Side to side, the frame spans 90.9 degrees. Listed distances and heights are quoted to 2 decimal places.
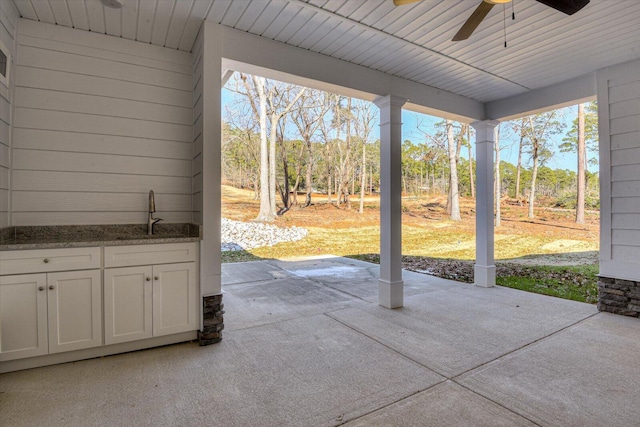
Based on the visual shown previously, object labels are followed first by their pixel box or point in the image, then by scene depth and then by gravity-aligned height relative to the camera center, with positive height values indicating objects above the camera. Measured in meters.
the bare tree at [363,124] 14.38 +4.02
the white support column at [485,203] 4.68 +0.11
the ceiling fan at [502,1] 1.98 +1.32
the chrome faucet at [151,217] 2.89 -0.04
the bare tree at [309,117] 13.56 +4.17
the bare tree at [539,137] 11.68 +2.80
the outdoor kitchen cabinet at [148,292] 2.43 -0.64
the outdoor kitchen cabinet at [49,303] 2.14 -0.64
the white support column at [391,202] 3.70 +0.11
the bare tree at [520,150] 12.12 +2.38
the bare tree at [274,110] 11.70 +4.04
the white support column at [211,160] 2.64 +0.44
